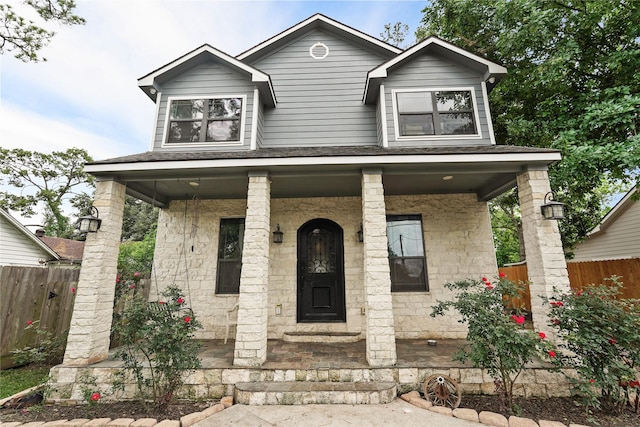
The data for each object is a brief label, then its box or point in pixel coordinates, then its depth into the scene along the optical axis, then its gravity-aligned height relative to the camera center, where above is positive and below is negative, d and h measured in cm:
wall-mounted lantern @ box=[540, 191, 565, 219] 383 +94
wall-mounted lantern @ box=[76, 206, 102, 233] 396 +82
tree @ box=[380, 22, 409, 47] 1153 +1070
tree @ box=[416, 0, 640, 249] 494 +417
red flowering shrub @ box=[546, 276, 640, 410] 286 -79
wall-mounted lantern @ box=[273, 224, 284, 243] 566 +84
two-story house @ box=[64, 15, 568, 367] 426 +177
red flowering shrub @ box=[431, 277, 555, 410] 291 -71
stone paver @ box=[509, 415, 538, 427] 271 -156
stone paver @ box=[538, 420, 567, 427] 268 -156
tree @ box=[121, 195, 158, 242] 2019 +438
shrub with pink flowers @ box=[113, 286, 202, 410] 313 -81
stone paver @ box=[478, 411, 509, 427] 277 -157
